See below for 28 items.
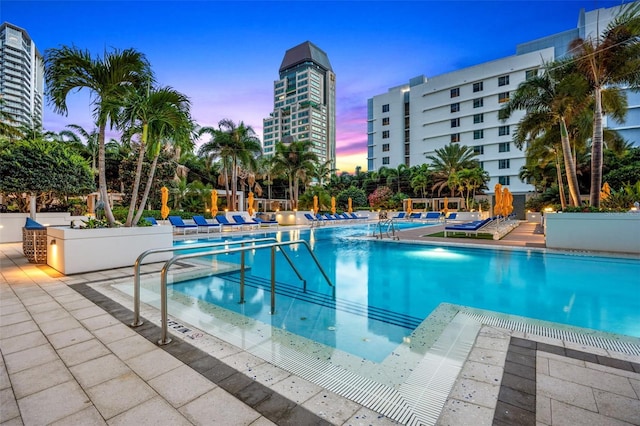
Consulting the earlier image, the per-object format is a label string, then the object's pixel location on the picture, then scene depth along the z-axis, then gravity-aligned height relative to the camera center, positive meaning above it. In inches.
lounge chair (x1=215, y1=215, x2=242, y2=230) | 650.2 -24.0
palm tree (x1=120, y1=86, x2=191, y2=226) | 268.7 +86.9
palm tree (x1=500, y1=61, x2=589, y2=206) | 455.3 +173.2
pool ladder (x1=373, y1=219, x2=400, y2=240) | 526.4 -51.4
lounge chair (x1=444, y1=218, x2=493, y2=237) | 538.9 -38.6
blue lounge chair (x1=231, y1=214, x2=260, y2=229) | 691.6 -26.3
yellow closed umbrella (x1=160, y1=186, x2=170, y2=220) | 601.6 +15.0
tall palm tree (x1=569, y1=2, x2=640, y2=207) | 390.3 +197.5
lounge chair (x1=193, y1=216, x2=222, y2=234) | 626.8 -27.5
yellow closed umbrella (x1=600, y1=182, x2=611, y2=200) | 679.8 +35.0
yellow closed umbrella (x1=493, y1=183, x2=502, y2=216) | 639.8 +12.1
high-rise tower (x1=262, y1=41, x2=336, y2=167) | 4333.2 +1670.7
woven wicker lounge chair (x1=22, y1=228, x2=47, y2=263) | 273.9 -28.6
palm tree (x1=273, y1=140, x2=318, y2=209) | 1044.5 +169.8
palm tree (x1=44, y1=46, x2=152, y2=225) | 256.5 +120.7
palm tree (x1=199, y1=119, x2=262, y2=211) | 870.4 +194.7
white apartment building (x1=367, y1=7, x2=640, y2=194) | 1670.8 +604.5
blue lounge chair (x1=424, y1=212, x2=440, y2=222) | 1129.0 -32.0
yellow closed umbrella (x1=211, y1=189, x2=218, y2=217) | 727.1 +16.3
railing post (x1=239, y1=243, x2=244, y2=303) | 192.5 -49.8
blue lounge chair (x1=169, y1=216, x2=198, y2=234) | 603.8 -29.7
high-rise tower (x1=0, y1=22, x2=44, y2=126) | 2883.9 +1456.4
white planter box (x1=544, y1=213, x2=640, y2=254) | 347.0 -32.0
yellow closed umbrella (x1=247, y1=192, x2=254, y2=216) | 810.8 +11.4
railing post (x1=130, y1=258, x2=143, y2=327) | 138.2 -45.3
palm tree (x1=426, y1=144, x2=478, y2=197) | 1373.0 +203.7
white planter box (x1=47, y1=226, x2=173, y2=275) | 239.6 -29.2
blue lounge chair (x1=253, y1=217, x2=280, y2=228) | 750.8 -32.9
